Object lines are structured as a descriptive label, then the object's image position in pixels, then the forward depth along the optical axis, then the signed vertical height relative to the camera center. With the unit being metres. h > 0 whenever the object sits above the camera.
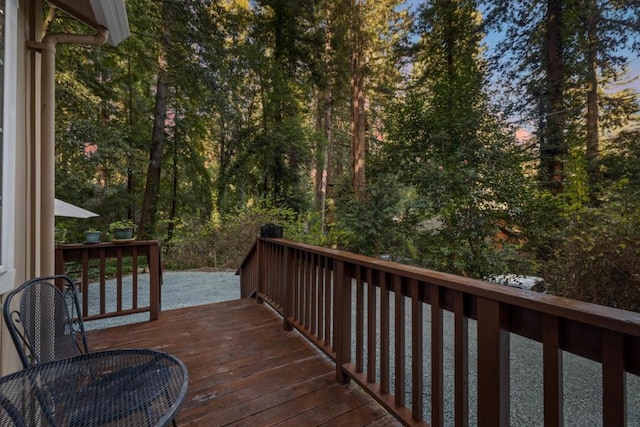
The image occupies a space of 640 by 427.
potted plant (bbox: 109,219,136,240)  3.21 -0.19
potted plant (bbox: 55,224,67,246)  4.20 -0.28
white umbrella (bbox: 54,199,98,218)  3.38 +0.06
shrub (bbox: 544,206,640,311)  3.42 -0.60
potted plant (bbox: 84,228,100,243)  3.09 -0.23
